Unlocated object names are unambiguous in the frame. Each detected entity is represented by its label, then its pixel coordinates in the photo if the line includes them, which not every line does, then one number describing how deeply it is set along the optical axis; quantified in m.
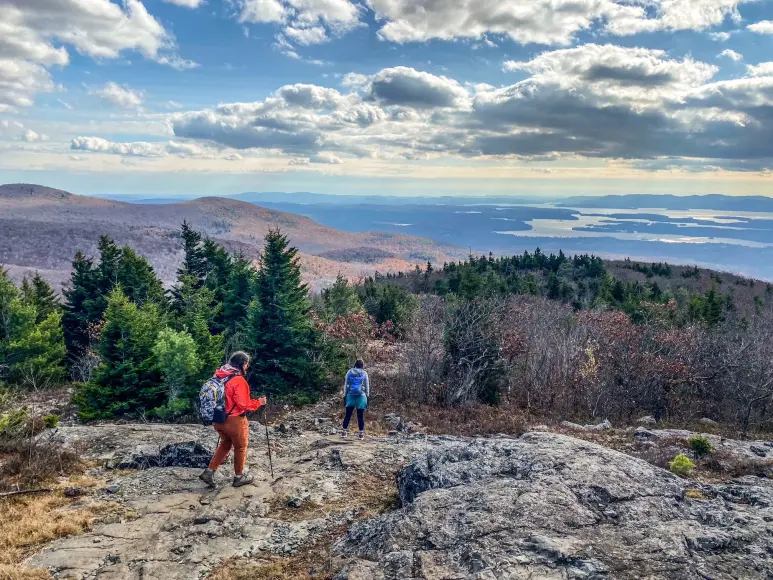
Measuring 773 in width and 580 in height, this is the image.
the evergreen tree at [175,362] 16.58
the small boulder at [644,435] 14.02
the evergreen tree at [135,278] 29.52
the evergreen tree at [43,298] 28.72
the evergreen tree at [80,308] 28.75
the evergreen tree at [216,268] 30.88
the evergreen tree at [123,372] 16.98
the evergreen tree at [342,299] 31.86
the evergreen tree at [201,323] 19.00
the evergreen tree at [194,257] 33.38
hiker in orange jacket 8.52
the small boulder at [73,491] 8.49
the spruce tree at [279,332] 21.59
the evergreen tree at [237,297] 27.20
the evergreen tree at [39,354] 23.58
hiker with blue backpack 12.70
